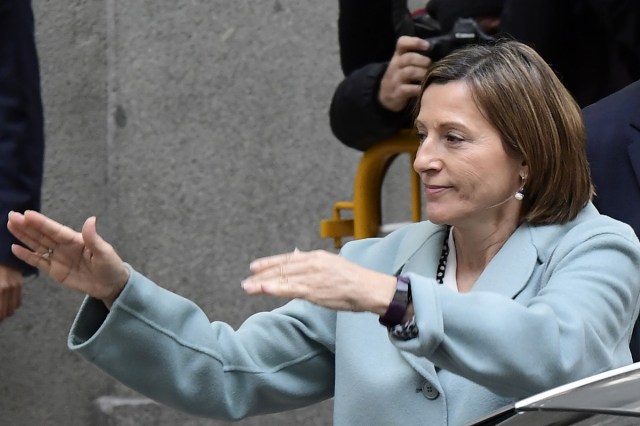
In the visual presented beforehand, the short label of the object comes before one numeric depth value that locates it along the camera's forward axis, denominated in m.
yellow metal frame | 8.27
